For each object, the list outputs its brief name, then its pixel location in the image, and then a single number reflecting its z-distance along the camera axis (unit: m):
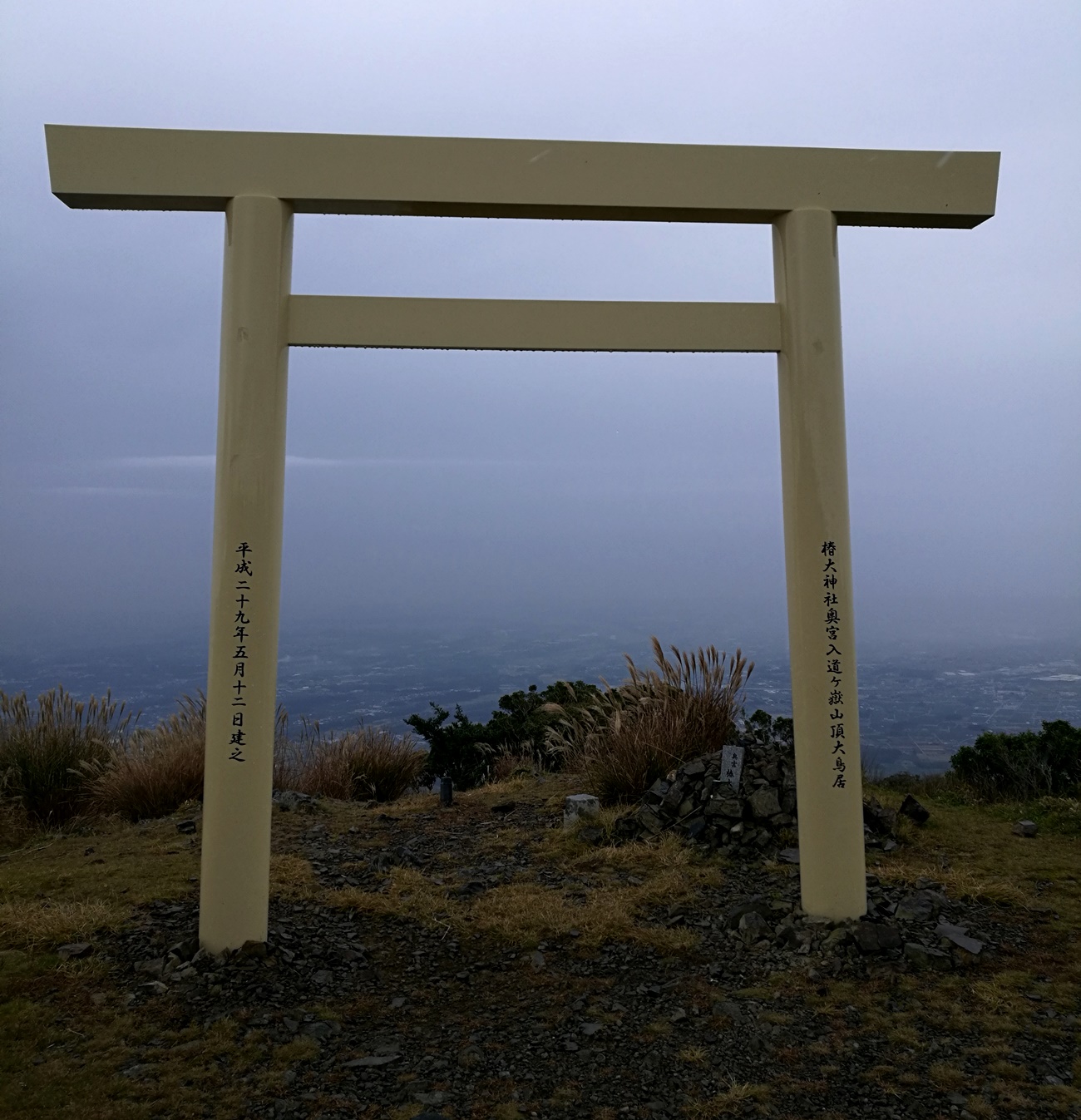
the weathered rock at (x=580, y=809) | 5.80
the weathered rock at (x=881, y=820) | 5.50
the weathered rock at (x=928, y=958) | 3.64
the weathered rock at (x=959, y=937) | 3.76
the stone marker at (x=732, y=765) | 5.61
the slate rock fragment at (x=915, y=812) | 5.78
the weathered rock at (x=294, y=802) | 6.39
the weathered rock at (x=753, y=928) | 3.96
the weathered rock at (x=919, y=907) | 4.08
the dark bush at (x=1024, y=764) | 6.92
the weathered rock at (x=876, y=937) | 3.71
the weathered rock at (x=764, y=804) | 5.40
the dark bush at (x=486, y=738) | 8.91
